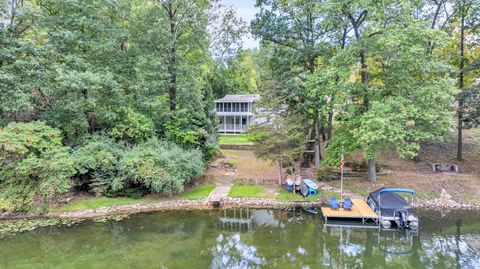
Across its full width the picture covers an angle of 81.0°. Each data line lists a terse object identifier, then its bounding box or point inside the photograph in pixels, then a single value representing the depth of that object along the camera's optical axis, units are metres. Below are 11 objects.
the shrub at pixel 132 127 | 17.19
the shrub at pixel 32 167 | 13.74
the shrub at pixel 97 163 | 15.12
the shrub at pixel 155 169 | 15.18
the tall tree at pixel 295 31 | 18.48
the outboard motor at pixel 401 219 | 12.25
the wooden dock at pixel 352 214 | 13.02
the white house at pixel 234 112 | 34.91
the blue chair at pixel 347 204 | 13.65
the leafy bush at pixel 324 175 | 18.14
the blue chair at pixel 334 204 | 13.63
